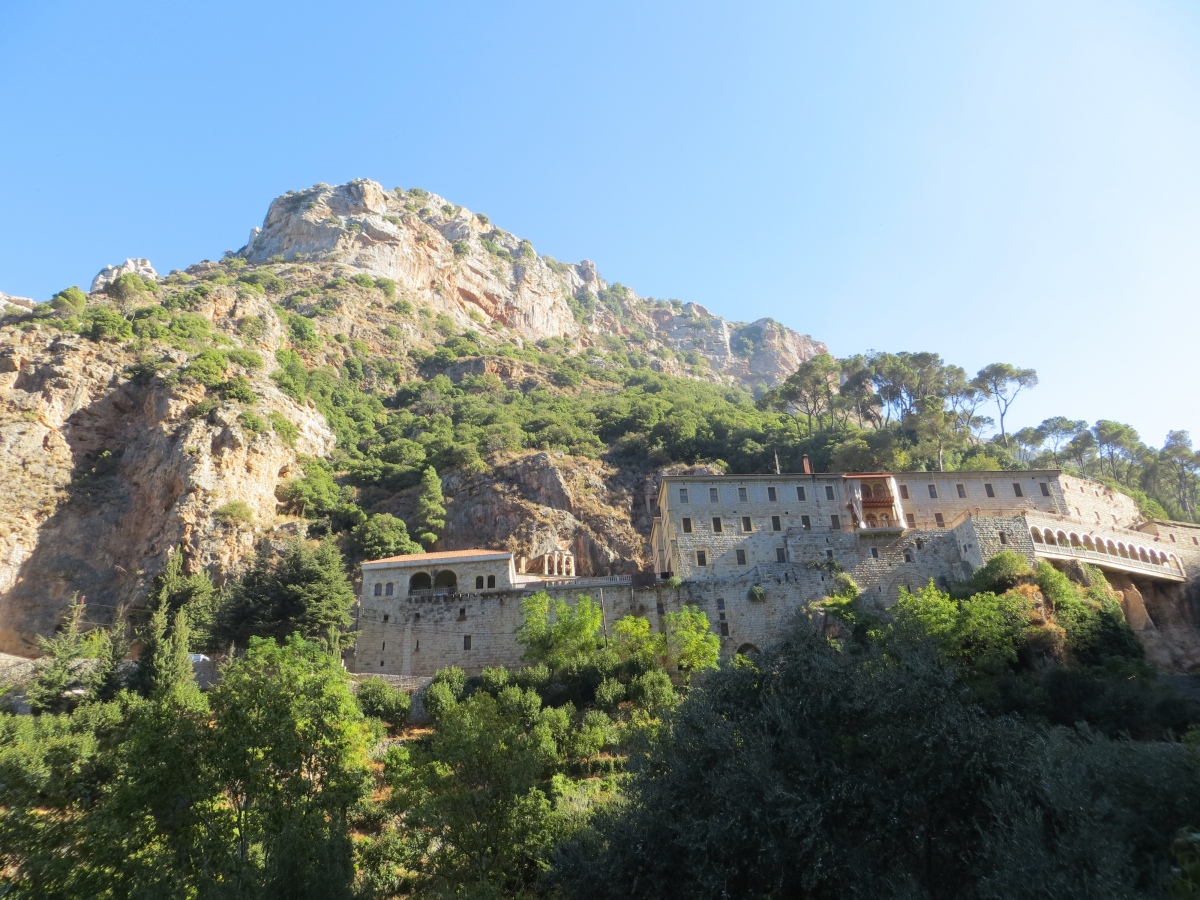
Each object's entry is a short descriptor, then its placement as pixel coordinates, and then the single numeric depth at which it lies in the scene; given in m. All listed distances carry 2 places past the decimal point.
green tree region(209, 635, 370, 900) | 17.50
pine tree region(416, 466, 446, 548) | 55.84
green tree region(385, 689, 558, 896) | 20.42
